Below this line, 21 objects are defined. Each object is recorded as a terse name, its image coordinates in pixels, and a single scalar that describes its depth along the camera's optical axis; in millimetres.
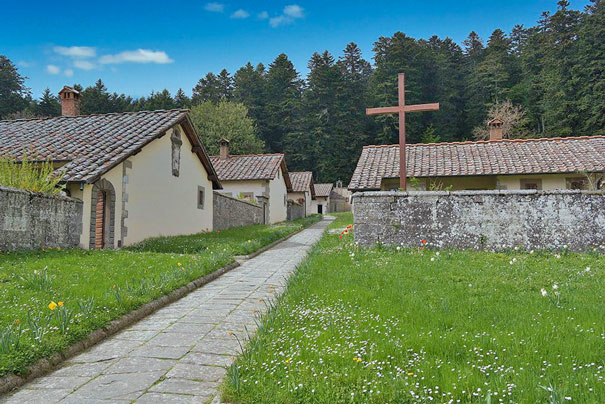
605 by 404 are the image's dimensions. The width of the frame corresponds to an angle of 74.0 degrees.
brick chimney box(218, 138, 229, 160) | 32025
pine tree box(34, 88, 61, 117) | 50344
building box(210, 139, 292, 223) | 28625
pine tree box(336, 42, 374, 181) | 58312
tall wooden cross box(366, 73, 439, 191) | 12039
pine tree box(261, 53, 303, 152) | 62125
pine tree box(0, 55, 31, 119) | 50719
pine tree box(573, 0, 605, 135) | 38438
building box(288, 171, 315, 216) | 41812
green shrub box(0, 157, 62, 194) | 9672
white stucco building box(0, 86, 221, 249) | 11742
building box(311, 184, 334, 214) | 53750
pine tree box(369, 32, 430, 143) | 55469
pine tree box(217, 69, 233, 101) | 68562
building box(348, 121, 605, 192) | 17250
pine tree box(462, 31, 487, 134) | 54344
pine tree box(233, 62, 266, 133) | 63531
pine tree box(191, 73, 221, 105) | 65812
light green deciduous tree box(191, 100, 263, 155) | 47906
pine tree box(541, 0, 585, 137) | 40969
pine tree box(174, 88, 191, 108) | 59688
